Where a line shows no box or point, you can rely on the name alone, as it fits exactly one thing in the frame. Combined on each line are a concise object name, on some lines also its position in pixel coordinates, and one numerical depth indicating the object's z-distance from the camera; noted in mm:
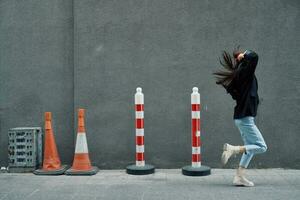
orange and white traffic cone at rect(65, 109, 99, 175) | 7430
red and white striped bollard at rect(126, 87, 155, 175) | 7250
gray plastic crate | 7680
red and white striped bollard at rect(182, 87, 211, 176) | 7141
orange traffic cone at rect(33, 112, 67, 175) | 7520
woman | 6164
